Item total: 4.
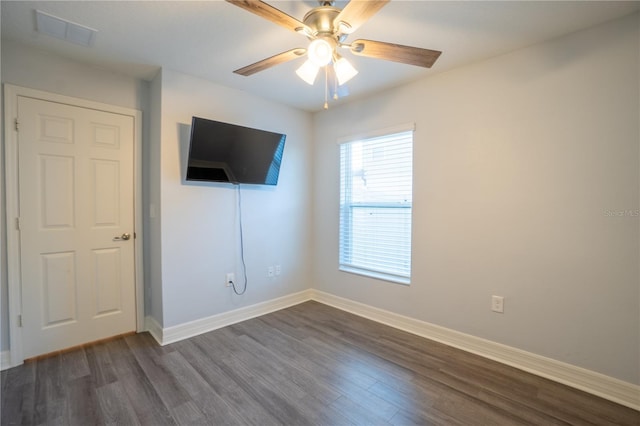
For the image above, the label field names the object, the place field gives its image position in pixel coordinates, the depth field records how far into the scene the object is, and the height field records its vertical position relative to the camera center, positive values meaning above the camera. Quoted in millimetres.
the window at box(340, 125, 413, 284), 2906 +16
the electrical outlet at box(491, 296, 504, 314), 2305 -777
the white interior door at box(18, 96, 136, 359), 2264 -185
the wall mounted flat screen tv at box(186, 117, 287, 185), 2600 +501
